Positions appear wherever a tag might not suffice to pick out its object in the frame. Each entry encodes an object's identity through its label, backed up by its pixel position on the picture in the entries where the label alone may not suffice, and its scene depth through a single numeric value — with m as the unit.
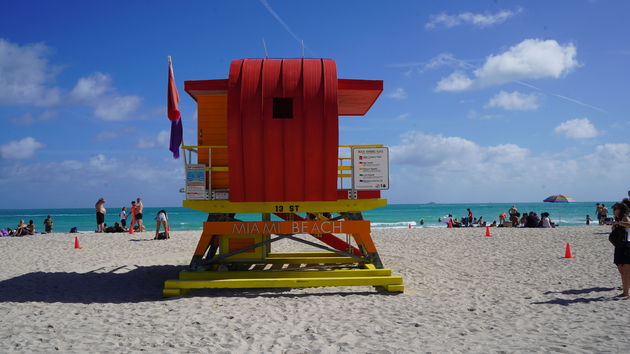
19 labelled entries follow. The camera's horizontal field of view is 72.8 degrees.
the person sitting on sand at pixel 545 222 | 27.58
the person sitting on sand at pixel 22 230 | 26.73
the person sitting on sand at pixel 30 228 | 27.08
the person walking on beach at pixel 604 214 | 31.22
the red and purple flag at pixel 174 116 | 10.20
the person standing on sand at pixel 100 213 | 25.44
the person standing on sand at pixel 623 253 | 8.59
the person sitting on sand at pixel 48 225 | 29.19
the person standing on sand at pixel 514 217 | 31.28
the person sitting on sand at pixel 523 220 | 32.78
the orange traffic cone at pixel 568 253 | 14.58
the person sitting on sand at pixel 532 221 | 28.25
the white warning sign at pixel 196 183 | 9.90
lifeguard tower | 9.50
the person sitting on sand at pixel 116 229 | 27.16
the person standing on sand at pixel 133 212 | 25.75
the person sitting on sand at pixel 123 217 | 29.33
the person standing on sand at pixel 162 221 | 21.73
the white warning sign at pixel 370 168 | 10.01
